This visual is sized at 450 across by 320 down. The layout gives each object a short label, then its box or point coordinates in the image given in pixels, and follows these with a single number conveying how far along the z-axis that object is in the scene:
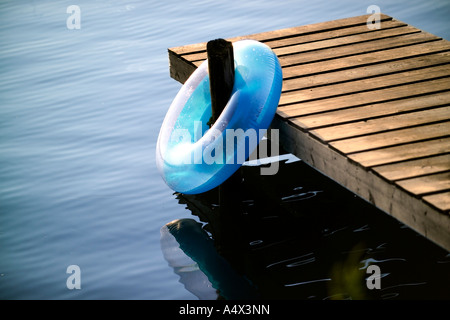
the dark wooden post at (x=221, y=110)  8.14
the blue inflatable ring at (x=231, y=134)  8.11
